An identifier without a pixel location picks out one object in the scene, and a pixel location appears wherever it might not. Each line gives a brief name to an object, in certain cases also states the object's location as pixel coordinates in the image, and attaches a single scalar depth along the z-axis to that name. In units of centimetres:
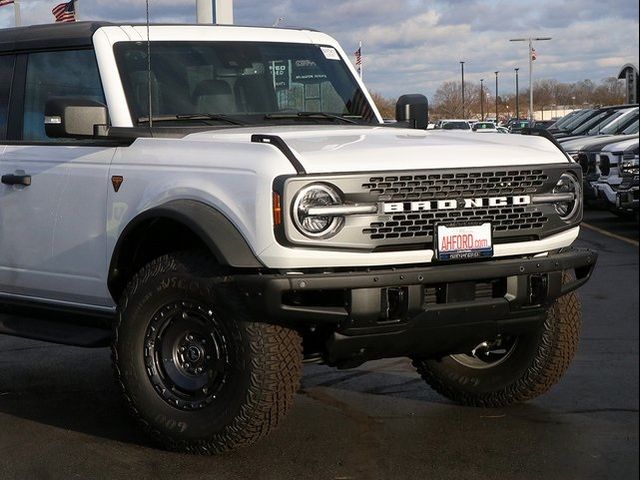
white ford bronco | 482
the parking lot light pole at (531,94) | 5781
